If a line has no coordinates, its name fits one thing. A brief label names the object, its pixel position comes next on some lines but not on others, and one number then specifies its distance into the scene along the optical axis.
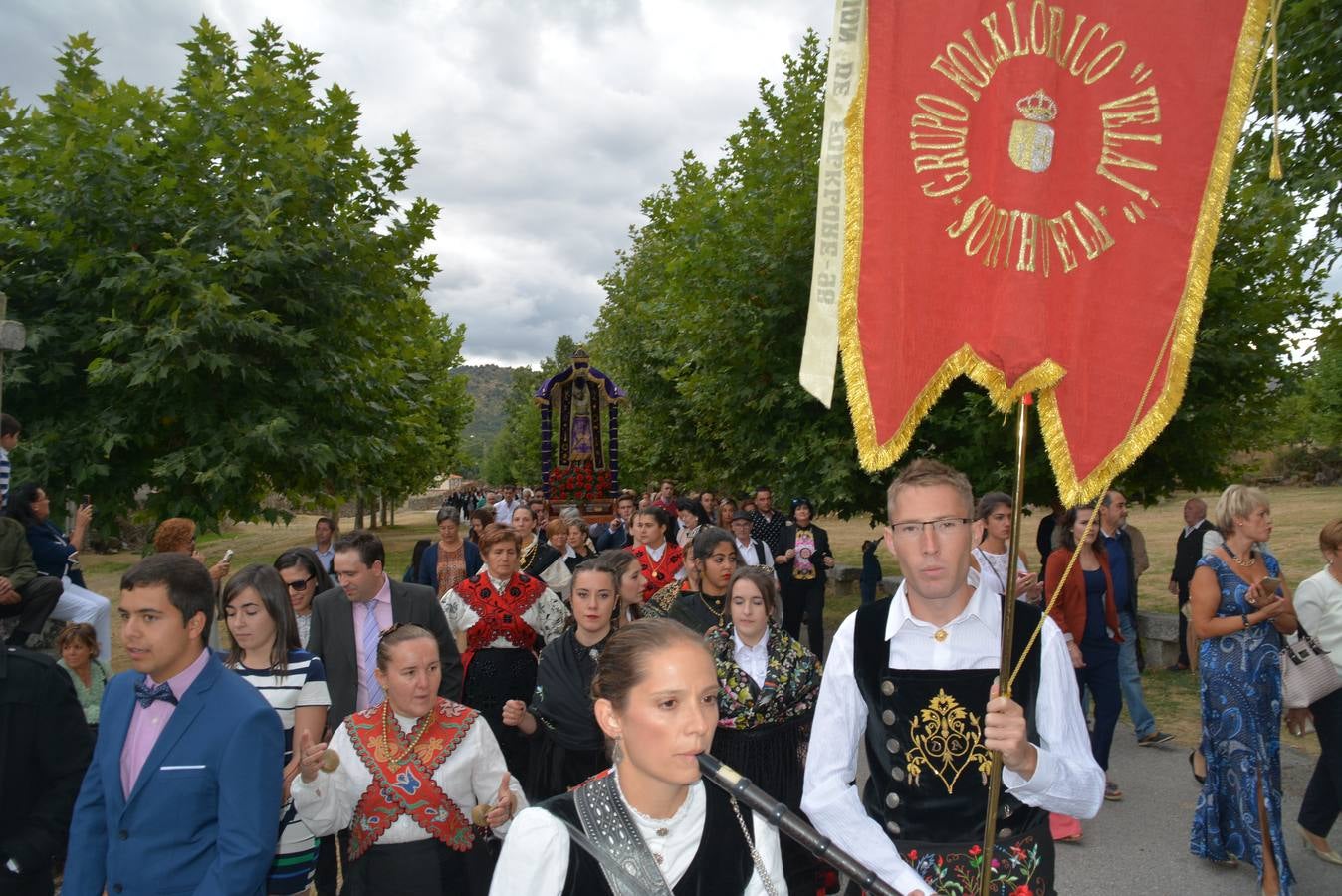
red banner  2.87
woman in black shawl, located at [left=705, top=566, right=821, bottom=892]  4.38
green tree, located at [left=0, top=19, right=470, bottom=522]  7.37
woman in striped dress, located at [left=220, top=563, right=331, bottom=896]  3.97
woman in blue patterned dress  4.94
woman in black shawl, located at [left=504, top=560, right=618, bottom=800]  4.77
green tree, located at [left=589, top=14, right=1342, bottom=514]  7.64
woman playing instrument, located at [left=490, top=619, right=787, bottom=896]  1.88
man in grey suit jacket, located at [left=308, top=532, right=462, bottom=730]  4.97
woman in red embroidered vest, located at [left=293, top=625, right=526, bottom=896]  3.42
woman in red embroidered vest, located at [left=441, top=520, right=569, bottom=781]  5.79
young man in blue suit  2.85
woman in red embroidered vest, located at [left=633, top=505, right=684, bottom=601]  7.92
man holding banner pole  2.57
